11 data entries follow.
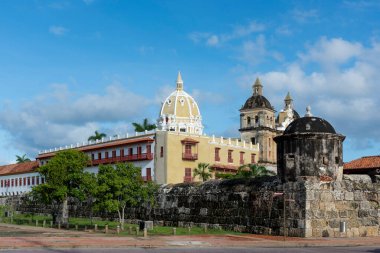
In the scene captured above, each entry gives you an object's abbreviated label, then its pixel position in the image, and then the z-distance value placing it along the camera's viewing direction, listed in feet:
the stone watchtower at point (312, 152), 83.82
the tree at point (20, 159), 370.32
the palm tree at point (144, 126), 261.05
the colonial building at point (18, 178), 280.92
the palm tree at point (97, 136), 278.85
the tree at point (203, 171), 226.38
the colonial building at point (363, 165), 154.61
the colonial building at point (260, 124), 314.14
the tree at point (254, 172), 192.54
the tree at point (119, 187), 98.99
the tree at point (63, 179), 121.49
